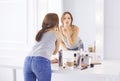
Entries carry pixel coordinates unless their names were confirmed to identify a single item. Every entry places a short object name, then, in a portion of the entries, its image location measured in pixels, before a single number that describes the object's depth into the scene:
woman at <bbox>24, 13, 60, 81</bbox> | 2.24
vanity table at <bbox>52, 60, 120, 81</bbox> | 2.18
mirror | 2.66
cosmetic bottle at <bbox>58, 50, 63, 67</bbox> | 2.49
